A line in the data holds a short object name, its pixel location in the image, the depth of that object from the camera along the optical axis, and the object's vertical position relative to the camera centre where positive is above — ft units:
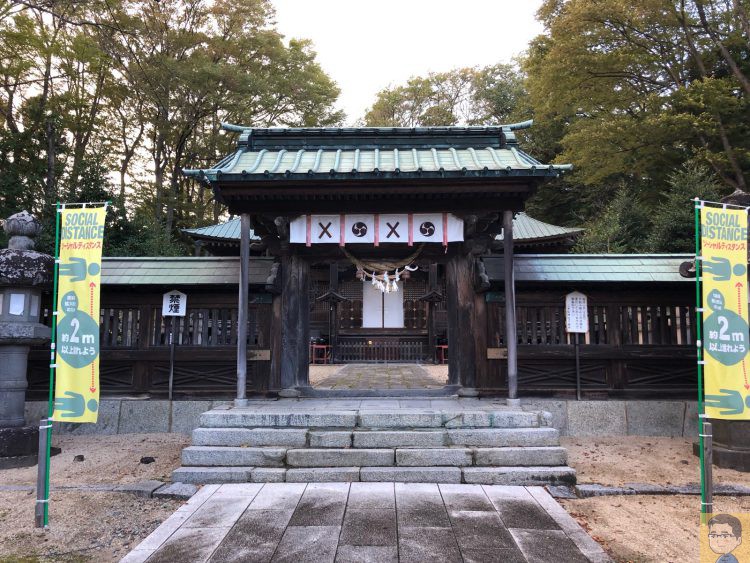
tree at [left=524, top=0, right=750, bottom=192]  62.13 +35.51
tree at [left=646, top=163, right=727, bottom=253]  60.34 +14.29
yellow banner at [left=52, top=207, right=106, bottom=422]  17.95 -0.02
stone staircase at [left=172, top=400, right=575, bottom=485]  20.71 -6.26
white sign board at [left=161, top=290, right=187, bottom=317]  29.89 +0.80
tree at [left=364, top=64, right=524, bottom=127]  116.67 +58.70
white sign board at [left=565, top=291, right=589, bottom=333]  29.01 +0.42
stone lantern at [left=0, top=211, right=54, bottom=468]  24.45 -0.71
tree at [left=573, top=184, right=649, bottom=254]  69.87 +14.23
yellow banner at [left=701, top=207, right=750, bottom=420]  17.74 +0.22
